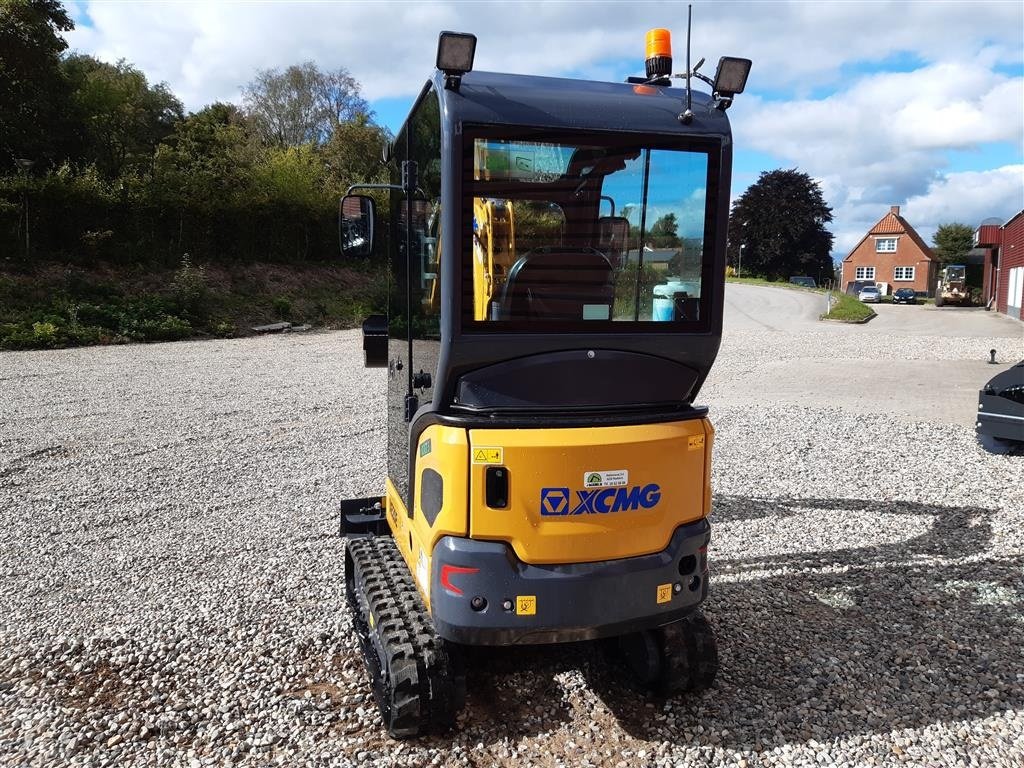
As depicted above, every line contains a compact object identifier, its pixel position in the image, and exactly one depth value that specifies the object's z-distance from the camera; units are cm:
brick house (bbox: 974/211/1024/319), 2825
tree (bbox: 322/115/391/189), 3169
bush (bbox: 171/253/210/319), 1950
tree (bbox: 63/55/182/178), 2353
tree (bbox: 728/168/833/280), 5250
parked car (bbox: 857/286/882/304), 4203
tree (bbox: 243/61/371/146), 3625
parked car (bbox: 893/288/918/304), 4194
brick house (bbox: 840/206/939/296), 5522
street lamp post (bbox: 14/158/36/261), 1923
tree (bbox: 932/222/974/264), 6306
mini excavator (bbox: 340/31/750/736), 286
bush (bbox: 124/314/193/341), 1759
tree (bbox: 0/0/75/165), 2009
